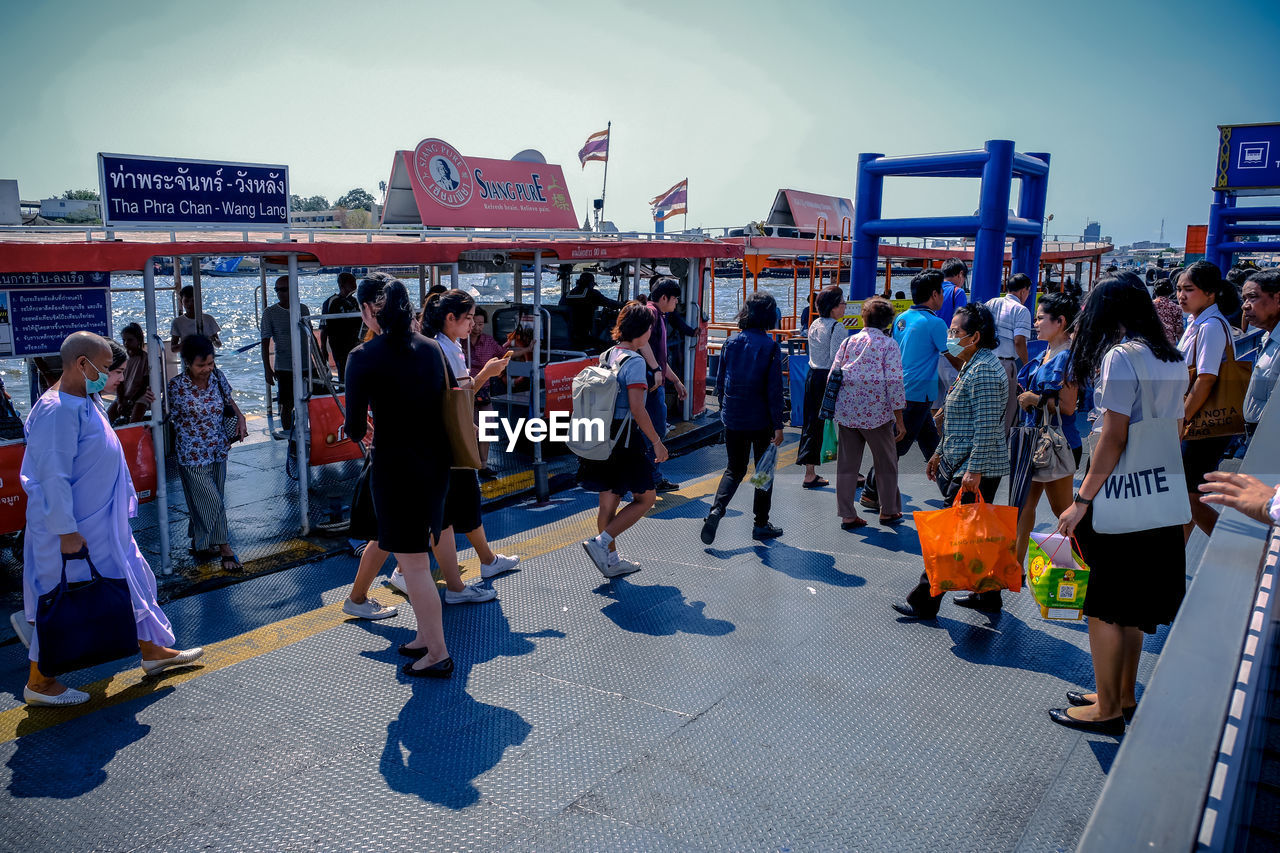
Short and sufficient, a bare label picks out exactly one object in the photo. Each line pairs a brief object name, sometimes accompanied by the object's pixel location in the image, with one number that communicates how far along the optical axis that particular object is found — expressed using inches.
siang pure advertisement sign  330.0
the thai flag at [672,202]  571.2
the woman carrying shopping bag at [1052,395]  163.9
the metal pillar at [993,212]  380.5
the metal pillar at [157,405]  203.8
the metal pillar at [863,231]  436.8
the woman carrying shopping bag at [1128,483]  127.1
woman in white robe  142.6
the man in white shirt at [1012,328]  282.2
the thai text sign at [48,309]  202.5
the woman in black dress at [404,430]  151.3
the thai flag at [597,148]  504.4
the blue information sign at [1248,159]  689.0
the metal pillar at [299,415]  243.3
